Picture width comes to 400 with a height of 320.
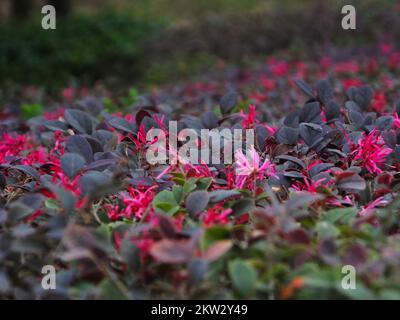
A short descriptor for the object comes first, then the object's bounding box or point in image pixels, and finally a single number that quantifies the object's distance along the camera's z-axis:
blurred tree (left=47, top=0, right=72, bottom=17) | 11.40
